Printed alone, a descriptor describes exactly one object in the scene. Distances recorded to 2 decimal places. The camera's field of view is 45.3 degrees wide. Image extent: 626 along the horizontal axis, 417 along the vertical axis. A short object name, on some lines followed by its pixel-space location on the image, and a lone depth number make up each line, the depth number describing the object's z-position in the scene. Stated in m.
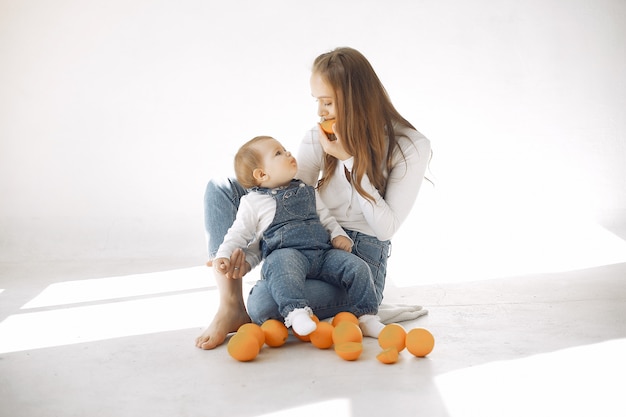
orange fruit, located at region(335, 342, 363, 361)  2.00
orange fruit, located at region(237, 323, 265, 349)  2.09
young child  2.27
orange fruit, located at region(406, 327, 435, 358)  2.00
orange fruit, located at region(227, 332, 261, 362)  2.02
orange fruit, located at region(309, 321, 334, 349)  2.12
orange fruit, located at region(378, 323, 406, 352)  2.05
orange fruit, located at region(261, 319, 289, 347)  2.16
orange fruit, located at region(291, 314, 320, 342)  2.15
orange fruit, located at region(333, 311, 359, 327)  2.22
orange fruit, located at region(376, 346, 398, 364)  1.97
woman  2.31
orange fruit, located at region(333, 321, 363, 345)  2.07
